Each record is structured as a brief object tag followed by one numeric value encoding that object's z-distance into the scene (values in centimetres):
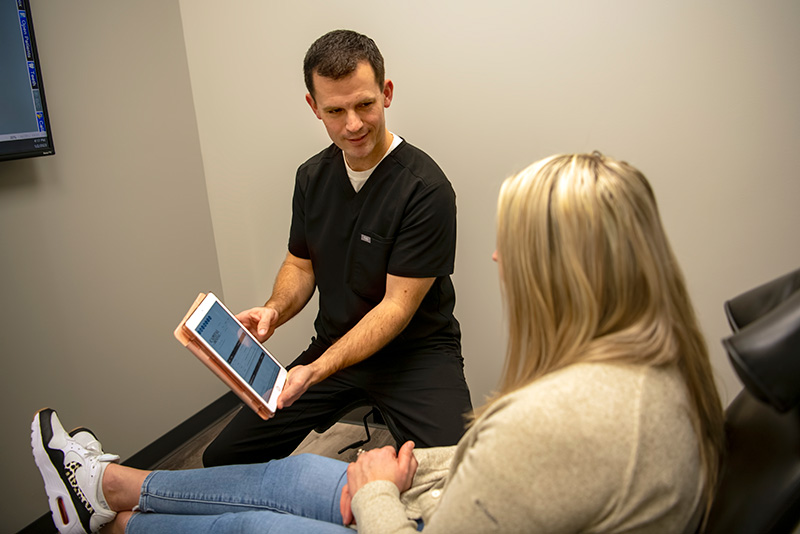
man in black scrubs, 159
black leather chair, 64
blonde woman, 69
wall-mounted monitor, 158
